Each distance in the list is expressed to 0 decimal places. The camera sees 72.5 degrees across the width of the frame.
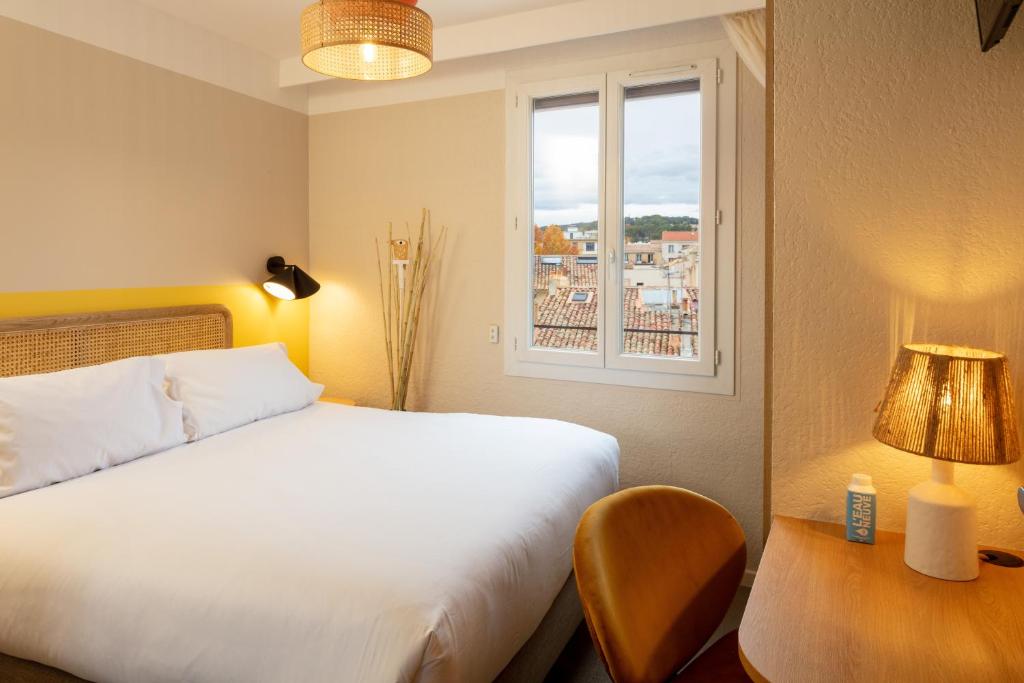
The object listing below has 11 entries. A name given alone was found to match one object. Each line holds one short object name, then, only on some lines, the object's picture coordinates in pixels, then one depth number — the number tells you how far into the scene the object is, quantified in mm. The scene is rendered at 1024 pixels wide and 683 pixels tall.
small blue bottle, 1513
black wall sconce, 3775
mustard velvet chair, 1297
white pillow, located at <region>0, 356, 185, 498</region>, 2213
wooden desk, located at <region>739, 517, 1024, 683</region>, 1078
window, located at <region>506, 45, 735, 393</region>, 3133
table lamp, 1284
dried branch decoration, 3848
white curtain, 2865
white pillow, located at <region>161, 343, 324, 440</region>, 2891
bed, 1527
